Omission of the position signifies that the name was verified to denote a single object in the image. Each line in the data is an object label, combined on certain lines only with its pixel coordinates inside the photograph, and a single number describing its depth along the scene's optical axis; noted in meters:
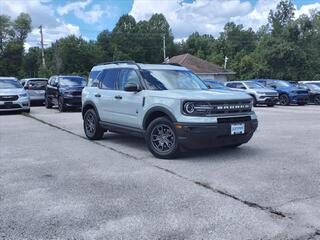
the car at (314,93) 17.73
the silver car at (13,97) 12.19
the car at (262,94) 15.97
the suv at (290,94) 16.76
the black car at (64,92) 13.20
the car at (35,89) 16.07
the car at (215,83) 15.92
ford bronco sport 5.11
